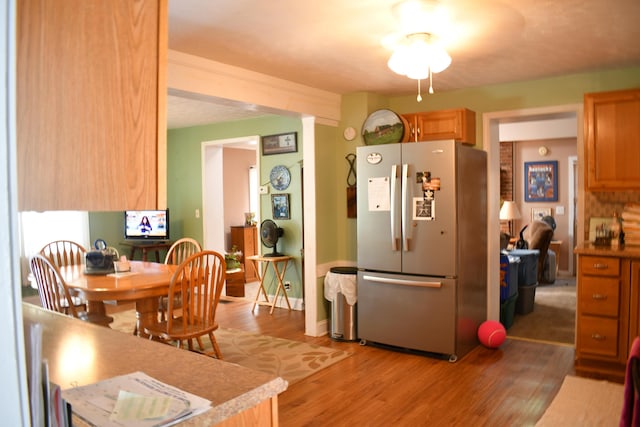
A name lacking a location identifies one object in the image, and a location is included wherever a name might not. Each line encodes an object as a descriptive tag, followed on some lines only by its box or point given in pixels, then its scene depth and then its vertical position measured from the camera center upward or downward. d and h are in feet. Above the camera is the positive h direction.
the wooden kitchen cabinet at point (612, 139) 12.30 +1.77
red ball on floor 13.79 -3.59
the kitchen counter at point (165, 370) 4.02 -1.50
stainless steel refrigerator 13.03 -1.00
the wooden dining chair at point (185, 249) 16.10 -1.35
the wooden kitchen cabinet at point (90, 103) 2.56 +0.64
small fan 19.43 -0.92
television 22.25 -0.64
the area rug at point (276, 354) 12.60 -4.08
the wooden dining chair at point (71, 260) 15.82 -1.62
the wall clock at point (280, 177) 19.98 +1.40
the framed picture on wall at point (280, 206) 19.95 +0.20
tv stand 21.90 -1.55
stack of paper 3.58 -1.50
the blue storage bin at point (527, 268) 18.06 -2.23
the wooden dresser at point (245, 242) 25.58 -1.63
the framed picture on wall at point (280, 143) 19.69 +2.79
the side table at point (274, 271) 19.08 -2.50
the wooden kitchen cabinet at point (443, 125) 14.53 +2.58
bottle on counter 12.75 -0.64
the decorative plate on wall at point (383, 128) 14.92 +2.55
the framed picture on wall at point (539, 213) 27.06 -0.26
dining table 10.97 -1.71
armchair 22.62 -1.64
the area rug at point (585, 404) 9.32 -4.08
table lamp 25.32 -0.13
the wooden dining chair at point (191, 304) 11.16 -2.22
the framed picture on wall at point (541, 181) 26.86 +1.51
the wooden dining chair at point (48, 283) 11.25 -1.68
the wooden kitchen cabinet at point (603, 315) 11.72 -2.65
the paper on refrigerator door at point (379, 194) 13.94 +0.47
